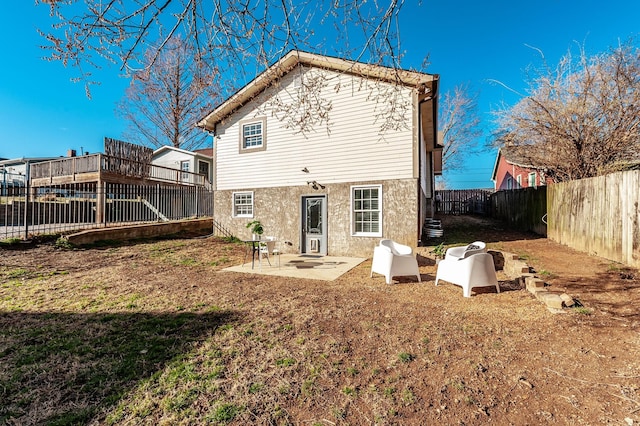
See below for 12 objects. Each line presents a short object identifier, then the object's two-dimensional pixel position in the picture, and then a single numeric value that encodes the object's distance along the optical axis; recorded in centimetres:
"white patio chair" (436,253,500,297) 525
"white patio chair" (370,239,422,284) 619
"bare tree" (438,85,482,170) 2473
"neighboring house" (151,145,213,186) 2230
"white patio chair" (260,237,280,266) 775
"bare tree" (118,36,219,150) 2022
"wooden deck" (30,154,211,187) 1406
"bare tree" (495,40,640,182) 840
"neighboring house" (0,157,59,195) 2108
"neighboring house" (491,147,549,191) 1386
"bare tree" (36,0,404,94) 283
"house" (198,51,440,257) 896
